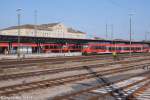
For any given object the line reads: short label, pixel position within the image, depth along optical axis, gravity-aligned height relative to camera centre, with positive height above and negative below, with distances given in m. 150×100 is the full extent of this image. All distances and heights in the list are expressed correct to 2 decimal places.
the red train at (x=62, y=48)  65.69 +0.38
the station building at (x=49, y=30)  133.12 +9.70
